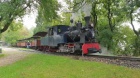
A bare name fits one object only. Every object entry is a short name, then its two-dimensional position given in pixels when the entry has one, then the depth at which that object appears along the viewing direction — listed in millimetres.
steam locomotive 9160
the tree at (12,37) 35888
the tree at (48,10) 11493
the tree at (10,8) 9466
